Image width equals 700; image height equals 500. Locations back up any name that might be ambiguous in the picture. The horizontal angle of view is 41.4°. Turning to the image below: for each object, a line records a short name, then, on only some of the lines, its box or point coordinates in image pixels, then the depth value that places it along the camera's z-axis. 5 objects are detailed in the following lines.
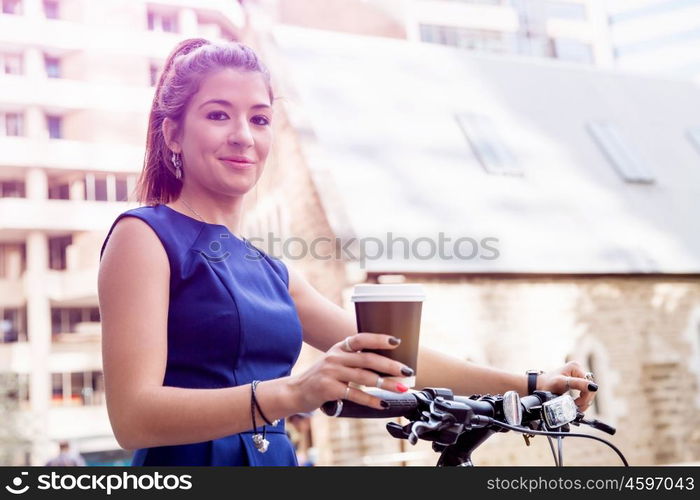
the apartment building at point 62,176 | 26.53
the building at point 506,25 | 33.81
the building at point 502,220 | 13.82
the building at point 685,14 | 42.78
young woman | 1.31
